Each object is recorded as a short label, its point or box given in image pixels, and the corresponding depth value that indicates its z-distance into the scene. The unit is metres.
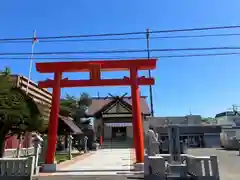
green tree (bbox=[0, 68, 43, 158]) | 7.90
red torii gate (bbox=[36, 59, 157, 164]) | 10.33
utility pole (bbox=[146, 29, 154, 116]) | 25.90
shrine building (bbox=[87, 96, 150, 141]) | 25.88
